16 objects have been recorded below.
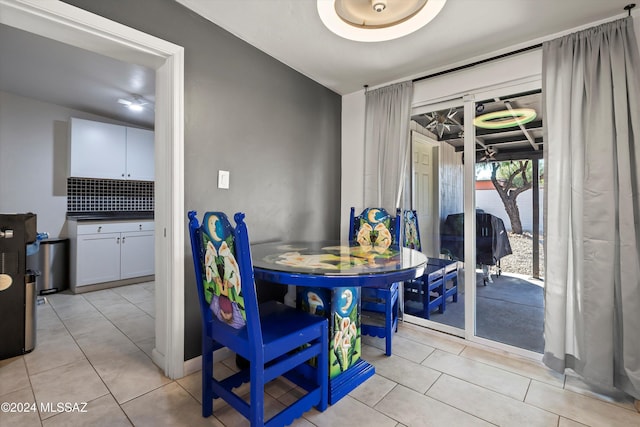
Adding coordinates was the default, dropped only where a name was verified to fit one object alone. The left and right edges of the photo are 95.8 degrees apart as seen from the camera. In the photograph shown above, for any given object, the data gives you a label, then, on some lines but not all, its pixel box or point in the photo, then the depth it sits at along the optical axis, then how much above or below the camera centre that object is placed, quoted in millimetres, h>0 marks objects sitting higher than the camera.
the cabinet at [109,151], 3619 +837
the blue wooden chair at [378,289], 2160 -591
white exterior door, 2738 +230
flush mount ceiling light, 1691 +1229
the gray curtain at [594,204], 1661 +64
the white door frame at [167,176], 1661 +231
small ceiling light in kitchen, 3429 +1351
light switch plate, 2039 +245
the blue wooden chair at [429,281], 2656 -615
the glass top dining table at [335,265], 1286 -258
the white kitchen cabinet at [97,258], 3479 -561
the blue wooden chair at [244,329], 1173 -545
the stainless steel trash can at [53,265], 3447 -640
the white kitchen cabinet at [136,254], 3832 -557
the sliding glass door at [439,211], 2523 +33
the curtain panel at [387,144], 2670 +673
